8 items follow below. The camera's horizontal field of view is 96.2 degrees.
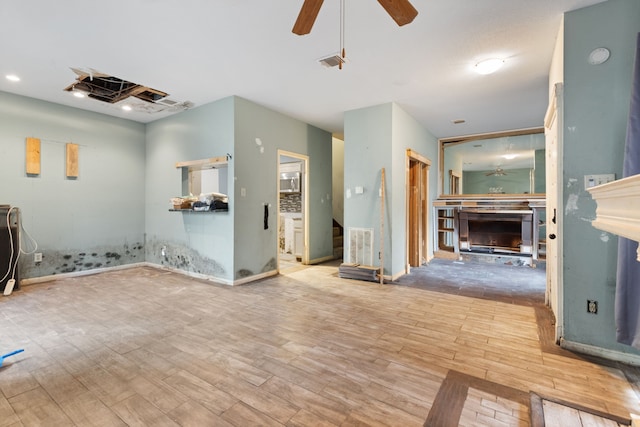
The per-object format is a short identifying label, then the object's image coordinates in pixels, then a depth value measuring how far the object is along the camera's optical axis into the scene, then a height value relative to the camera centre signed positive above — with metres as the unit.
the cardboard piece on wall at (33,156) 4.29 +0.83
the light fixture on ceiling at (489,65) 3.14 +1.62
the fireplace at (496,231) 5.63 -0.42
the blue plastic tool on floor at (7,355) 2.09 -1.07
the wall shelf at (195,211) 4.27 +0.02
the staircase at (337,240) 6.66 -0.72
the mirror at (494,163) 5.73 +1.03
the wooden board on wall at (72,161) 4.66 +0.83
